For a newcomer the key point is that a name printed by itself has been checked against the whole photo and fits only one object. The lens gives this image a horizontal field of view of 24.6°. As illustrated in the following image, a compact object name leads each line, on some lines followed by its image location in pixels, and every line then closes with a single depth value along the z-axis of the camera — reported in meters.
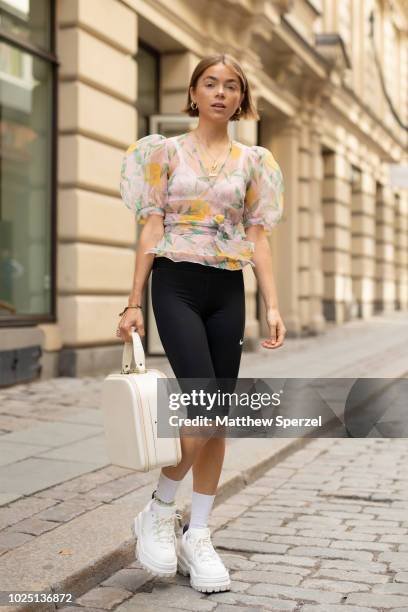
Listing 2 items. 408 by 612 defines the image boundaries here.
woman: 3.27
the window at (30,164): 9.28
